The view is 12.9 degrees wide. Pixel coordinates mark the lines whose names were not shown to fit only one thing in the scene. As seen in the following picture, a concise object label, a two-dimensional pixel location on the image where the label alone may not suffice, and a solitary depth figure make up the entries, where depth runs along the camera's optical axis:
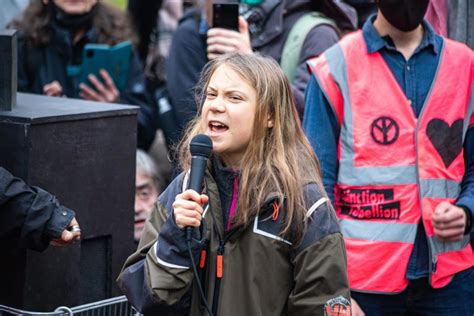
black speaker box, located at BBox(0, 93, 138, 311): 8.24
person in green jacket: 6.66
